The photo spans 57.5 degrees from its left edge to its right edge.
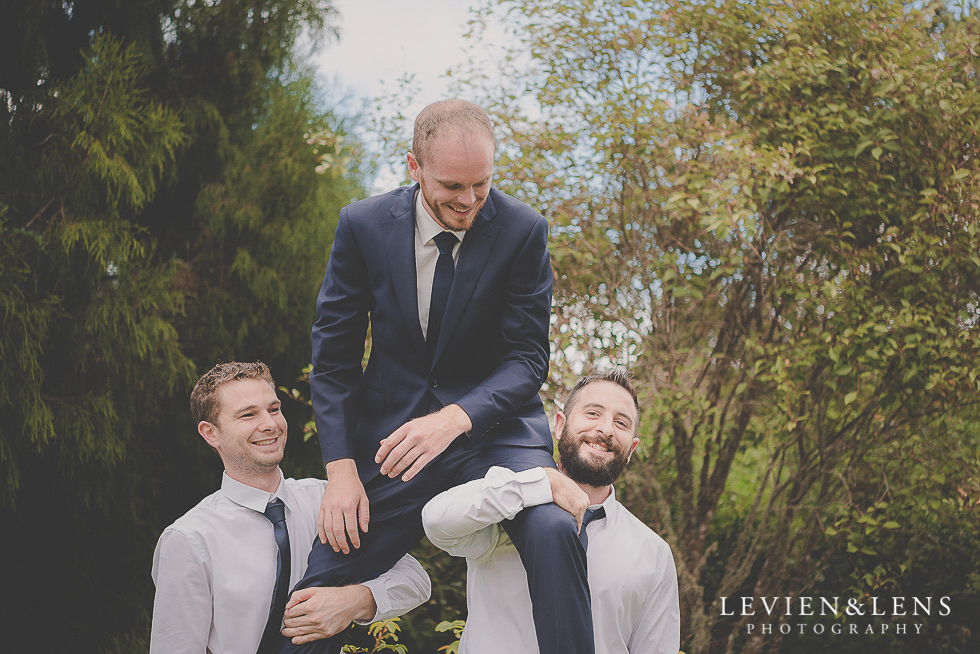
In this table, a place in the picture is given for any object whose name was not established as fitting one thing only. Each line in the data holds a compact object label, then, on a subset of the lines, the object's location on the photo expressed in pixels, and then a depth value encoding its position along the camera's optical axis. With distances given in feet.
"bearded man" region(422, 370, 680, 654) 9.21
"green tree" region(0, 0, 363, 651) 18.19
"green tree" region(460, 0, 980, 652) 16.67
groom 8.64
